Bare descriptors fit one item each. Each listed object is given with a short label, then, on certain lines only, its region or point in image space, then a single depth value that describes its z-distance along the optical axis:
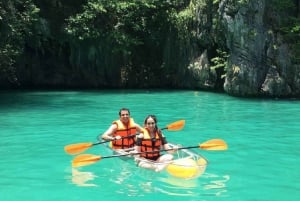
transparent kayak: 9.38
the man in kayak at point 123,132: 11.66
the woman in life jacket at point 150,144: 10.41
